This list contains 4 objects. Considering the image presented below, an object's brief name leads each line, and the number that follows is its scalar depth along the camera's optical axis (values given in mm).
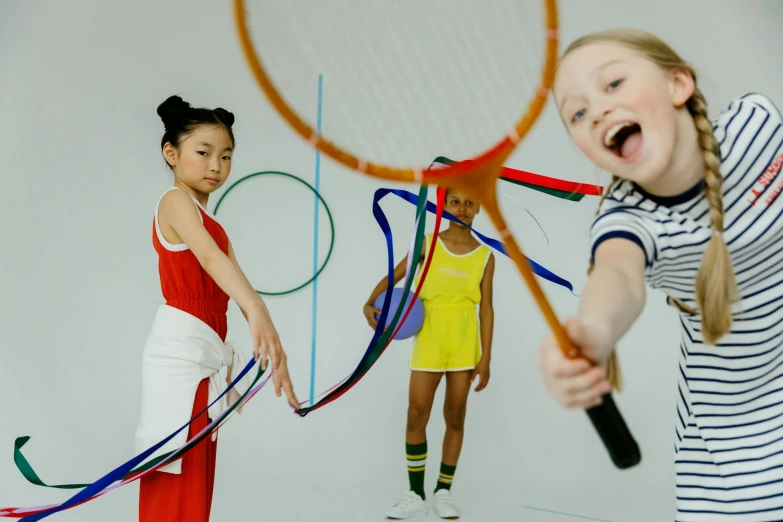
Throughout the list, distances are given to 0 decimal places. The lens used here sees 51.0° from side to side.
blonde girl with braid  1029
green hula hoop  3604
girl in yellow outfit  2885
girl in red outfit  1757
